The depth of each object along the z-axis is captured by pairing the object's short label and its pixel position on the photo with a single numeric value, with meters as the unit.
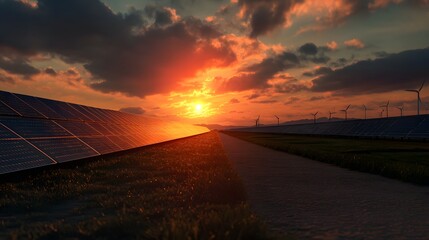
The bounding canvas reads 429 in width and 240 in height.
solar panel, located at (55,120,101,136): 20.44
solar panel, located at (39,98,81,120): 23.89
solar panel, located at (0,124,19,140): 13.87
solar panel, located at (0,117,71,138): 15.52
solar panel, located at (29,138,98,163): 15.12
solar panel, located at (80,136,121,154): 19.92
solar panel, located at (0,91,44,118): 19.01
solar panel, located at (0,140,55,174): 12.06
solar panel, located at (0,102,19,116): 17.25
